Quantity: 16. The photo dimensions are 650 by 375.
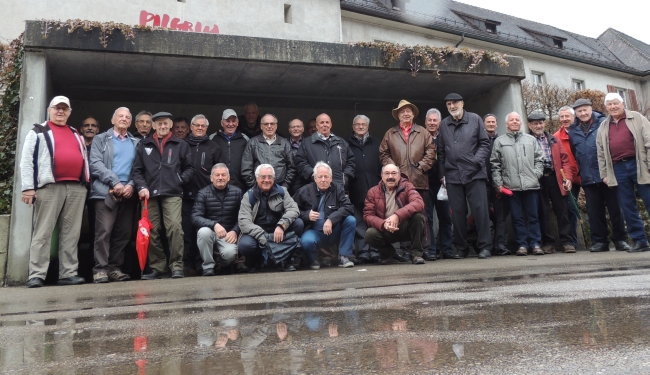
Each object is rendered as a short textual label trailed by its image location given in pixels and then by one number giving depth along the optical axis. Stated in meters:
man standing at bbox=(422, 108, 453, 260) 8.33
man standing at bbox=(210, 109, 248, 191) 8.14
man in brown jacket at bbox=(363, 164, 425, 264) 7.27
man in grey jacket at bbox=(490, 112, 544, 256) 8.27
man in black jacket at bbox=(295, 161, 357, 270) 7.34
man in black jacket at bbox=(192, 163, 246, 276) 6.96
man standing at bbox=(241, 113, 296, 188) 7.94
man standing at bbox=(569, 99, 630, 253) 8.23
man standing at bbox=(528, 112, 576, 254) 8.48
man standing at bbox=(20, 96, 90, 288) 6.37
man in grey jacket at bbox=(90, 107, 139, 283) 6.71
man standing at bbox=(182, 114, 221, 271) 7.56
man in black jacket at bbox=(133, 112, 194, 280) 6.97
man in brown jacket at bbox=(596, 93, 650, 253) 7.75
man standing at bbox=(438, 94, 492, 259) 8.00
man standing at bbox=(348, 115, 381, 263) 8.55
